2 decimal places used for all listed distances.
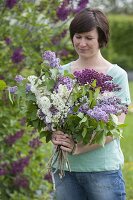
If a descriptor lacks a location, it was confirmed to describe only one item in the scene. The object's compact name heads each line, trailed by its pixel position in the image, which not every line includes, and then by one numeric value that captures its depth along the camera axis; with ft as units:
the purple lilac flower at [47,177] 20.35
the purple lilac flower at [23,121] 19.08
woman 12.20
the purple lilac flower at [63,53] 19.34
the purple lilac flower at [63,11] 17.47
